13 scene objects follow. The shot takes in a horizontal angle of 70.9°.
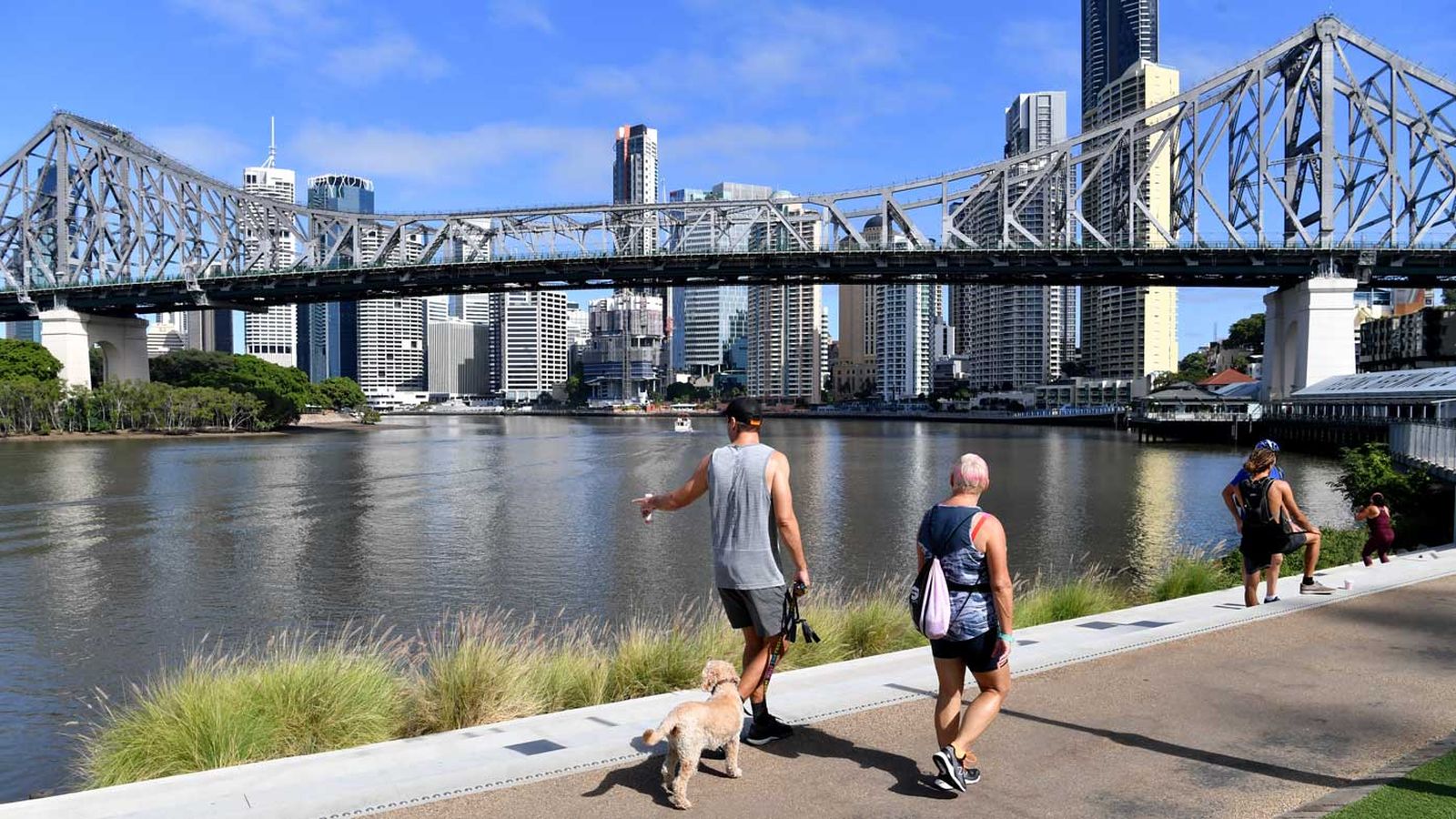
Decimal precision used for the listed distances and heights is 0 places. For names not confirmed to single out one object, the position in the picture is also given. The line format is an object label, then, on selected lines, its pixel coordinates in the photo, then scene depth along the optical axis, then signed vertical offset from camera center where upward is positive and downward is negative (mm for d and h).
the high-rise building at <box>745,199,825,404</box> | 79188 +11599
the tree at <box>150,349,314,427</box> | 101938 -930
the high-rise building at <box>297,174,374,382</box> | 88469 +10453
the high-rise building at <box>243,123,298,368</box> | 91062 +11677
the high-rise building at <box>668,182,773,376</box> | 82938 +11338
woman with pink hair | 5562 -1301
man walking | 6324 -1025
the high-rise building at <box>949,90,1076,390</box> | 73125 +11961
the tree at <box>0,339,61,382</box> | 79000 +644
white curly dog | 5383 -1970
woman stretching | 13711 -2205
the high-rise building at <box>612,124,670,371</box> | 87438 +12104
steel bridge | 67938 +11217
